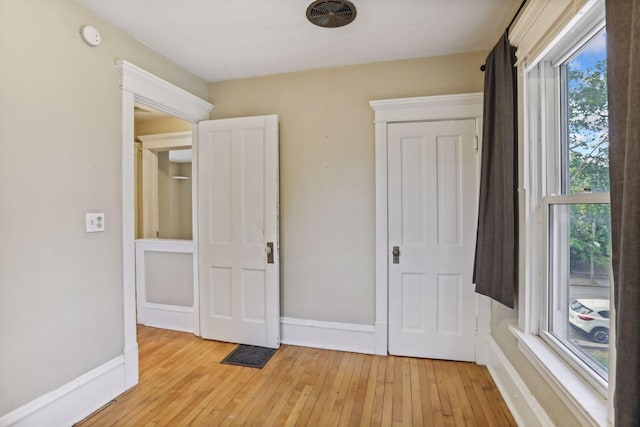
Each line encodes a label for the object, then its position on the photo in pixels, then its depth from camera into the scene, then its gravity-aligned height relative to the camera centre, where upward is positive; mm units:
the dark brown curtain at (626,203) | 778 +26
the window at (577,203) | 1240 +45
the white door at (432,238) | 2430 -200
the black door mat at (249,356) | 2457 -1197
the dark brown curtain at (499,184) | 1779 +181
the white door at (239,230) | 2691 -150
